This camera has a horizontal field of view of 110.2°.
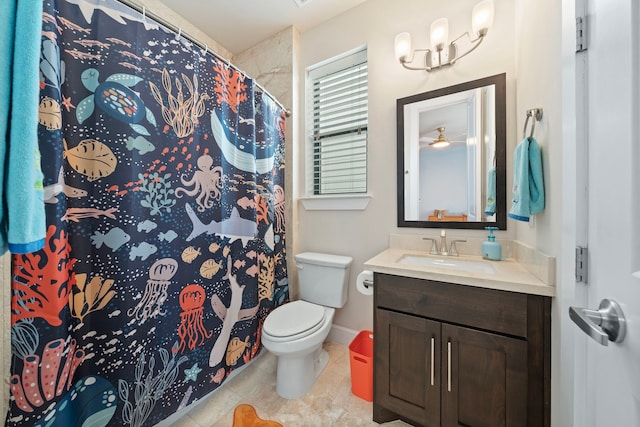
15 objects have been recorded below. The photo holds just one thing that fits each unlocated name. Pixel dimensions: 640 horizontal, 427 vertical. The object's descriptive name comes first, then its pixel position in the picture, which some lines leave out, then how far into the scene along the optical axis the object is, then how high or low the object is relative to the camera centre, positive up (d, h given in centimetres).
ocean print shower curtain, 75 -9
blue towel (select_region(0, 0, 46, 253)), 54 +22
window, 174 +69
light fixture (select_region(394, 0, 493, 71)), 123 +103
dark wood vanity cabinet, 83 -61
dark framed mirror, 127 +33
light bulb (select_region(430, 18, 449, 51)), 134 +107
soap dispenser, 121 -21
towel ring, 92 +40
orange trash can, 128 -96
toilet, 125 -68
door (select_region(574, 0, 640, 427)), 39 +2
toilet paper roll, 127 -42
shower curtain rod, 94 +88
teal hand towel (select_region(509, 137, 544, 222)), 91 +12
